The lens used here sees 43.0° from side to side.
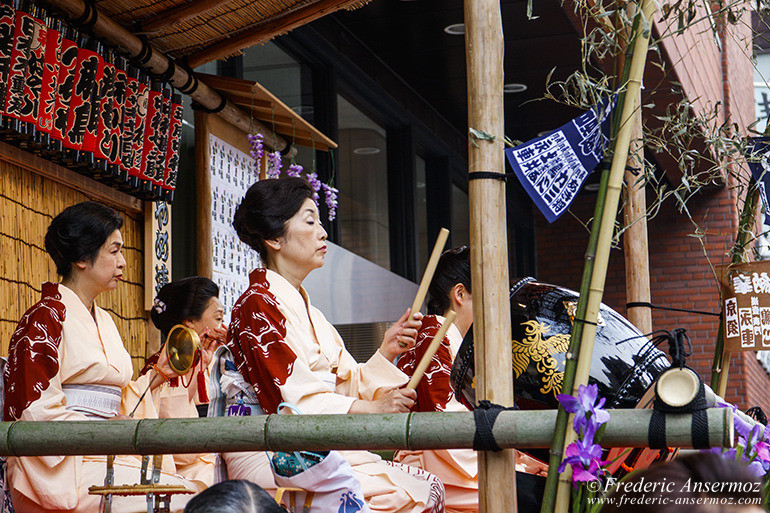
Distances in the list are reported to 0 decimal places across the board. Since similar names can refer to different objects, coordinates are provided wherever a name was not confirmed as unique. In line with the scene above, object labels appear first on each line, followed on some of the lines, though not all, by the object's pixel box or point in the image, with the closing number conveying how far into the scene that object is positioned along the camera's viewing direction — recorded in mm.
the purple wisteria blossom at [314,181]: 5555
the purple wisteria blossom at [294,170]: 5594
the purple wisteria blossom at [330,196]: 5923
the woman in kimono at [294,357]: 2797
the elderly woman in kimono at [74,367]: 3113
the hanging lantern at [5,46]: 3752
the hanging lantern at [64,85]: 4125
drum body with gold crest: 2697
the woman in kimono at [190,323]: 4531
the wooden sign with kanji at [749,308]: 3129
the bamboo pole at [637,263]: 4590
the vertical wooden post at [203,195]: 5246
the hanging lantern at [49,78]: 4004
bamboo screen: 4141
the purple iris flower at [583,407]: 2176
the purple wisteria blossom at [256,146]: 5746
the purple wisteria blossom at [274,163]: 5816
